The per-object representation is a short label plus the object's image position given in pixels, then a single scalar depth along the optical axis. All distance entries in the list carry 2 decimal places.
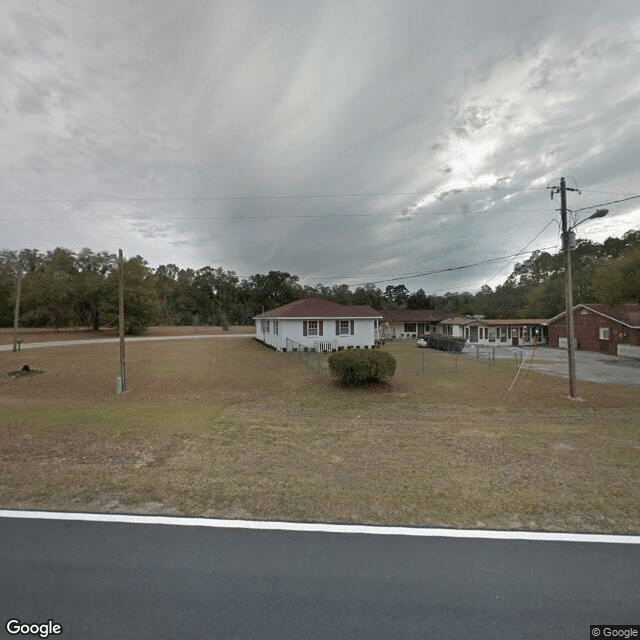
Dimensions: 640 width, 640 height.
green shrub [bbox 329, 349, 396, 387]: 12.68
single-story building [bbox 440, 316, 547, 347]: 36.75
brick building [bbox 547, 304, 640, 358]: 25.67
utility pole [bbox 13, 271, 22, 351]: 25.52
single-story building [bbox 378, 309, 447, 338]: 45.75
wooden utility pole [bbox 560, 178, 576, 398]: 11.74
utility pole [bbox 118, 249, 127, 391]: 12.61
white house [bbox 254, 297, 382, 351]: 26.59
